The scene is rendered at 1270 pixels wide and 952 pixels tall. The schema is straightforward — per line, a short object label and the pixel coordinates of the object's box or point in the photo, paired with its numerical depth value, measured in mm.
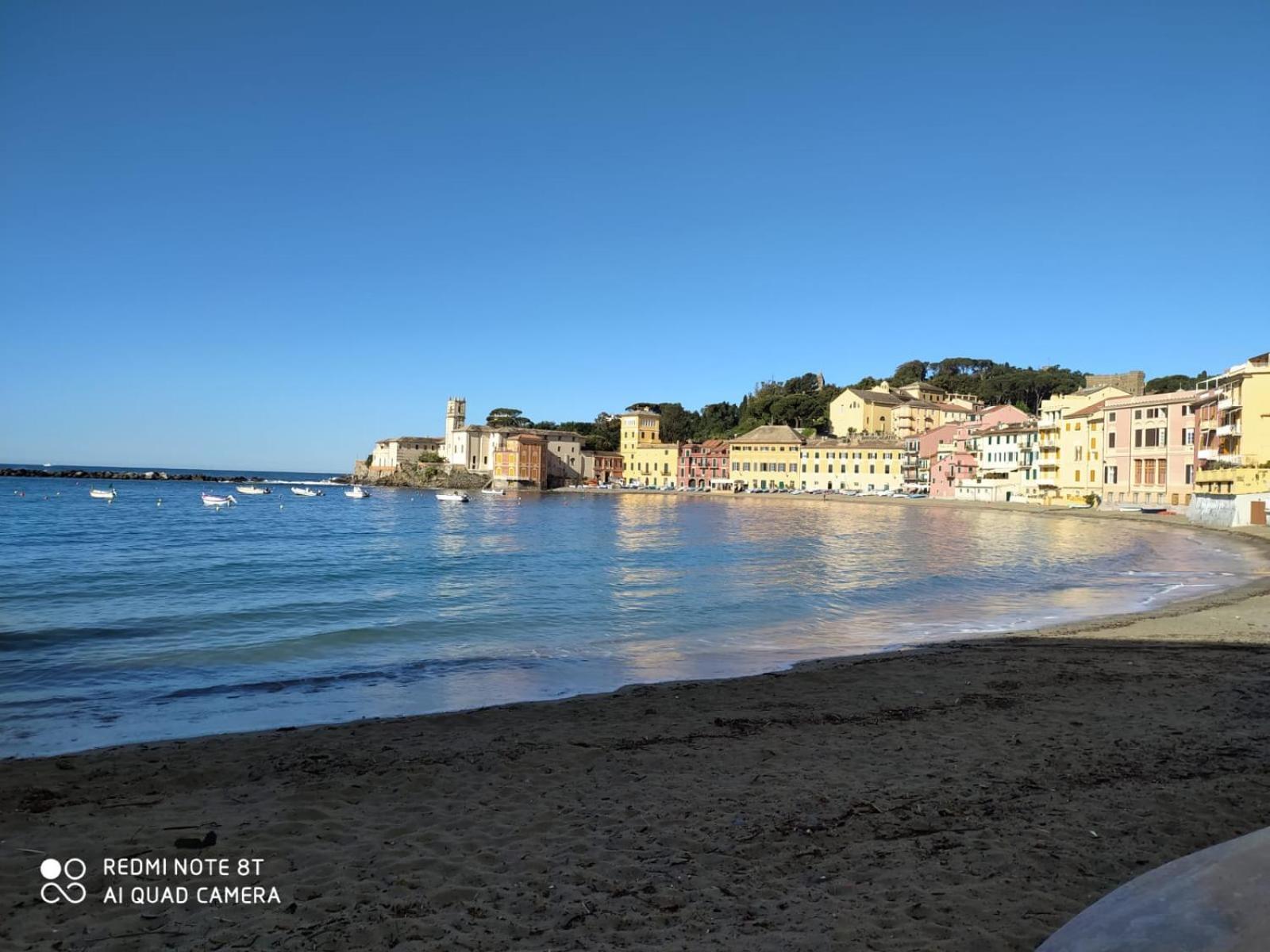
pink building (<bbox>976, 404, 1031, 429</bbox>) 105500
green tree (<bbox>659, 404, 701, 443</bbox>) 154750
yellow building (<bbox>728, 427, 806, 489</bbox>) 124875
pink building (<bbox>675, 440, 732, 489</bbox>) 134125
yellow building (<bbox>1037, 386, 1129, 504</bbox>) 80188
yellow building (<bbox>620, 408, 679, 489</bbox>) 141000
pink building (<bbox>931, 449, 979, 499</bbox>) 102188
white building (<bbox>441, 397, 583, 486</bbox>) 144375
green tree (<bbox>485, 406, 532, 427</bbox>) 180250
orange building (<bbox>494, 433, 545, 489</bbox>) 136500
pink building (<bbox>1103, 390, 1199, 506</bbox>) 68062
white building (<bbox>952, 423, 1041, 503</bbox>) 90250
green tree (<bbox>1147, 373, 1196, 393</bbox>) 116625
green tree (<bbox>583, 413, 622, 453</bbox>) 157125
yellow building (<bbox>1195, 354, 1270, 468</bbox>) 52375
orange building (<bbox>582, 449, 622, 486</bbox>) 148500
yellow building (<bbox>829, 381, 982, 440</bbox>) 123750
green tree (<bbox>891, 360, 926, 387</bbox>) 164750
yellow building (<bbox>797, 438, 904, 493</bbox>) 116625
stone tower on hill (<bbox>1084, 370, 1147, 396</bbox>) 88125
